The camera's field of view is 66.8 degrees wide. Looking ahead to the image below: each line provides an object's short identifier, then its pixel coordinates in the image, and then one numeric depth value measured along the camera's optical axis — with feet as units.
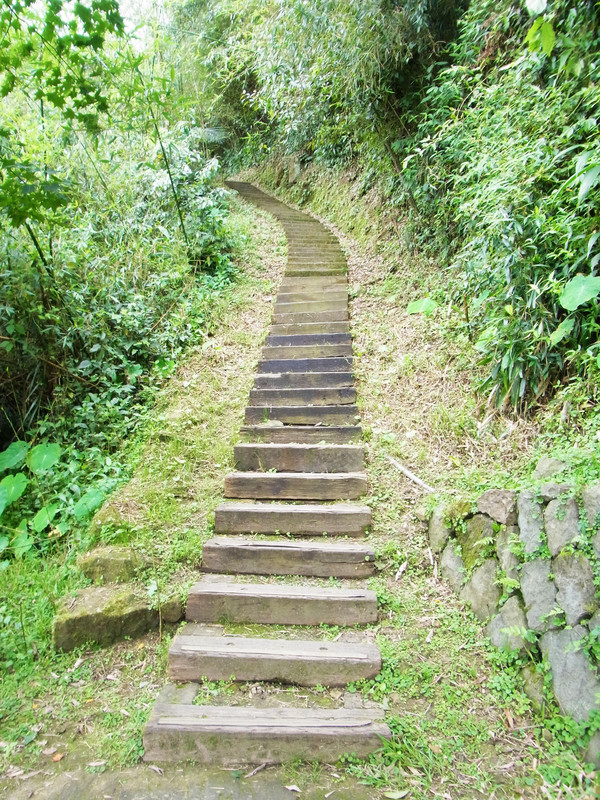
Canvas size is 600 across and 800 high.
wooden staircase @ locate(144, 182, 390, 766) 7.60
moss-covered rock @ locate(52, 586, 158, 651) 9.27
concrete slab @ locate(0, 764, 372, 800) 7.02
